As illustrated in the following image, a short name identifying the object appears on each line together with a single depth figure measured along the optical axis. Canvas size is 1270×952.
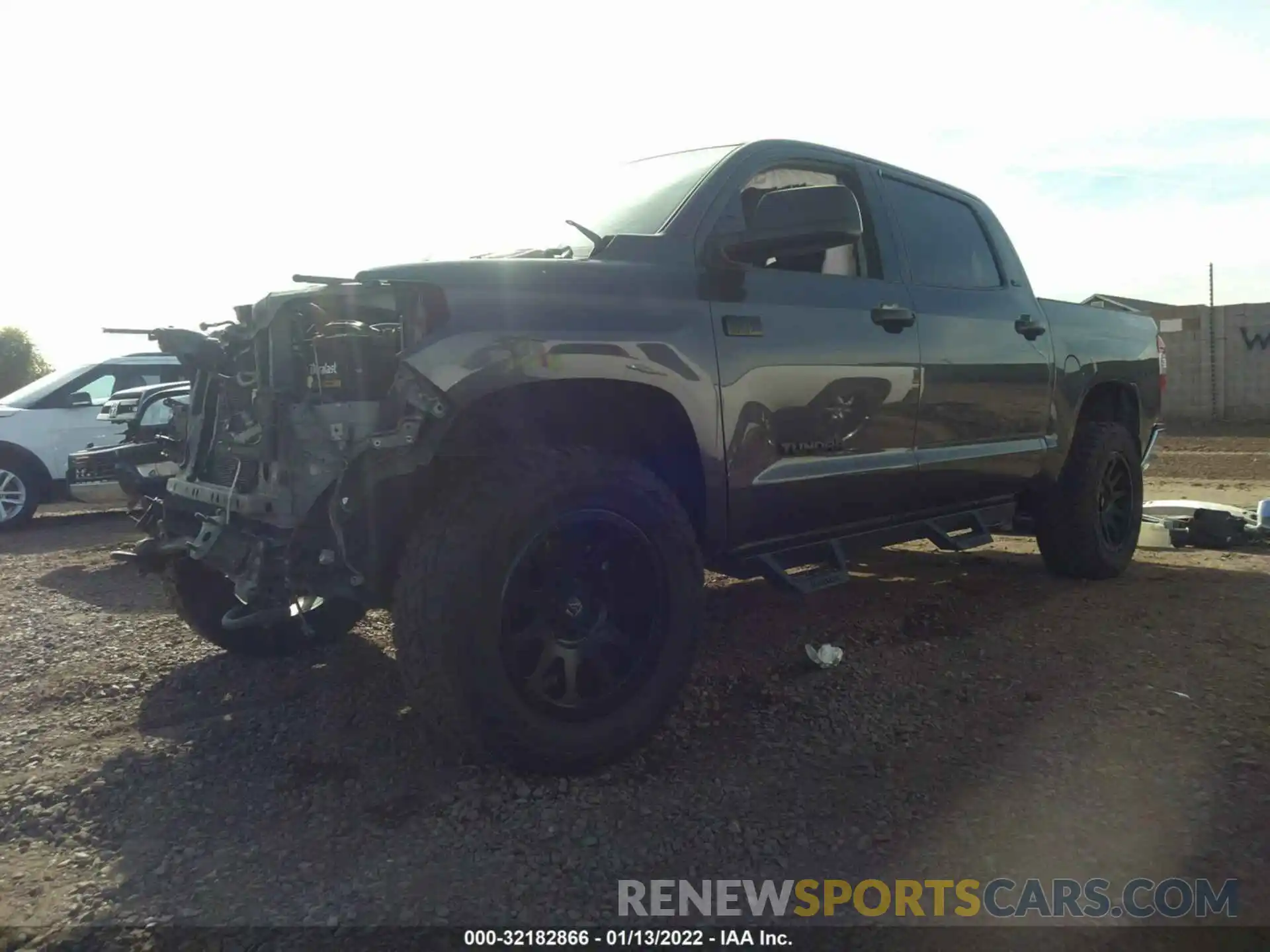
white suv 9.68
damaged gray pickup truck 2.73
